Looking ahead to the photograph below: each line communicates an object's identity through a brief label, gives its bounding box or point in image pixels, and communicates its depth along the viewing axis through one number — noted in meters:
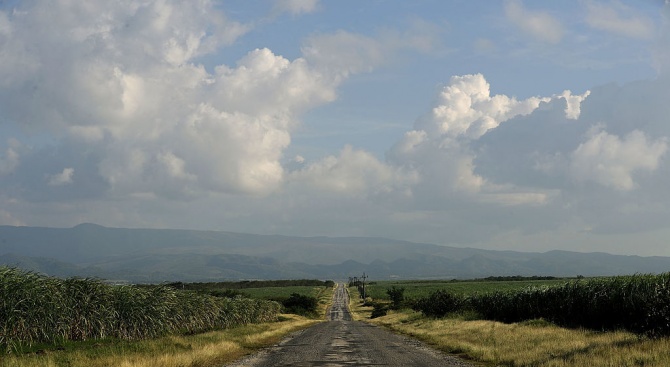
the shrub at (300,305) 119.44
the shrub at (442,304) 74.97
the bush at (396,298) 113.99
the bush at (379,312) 106.21
